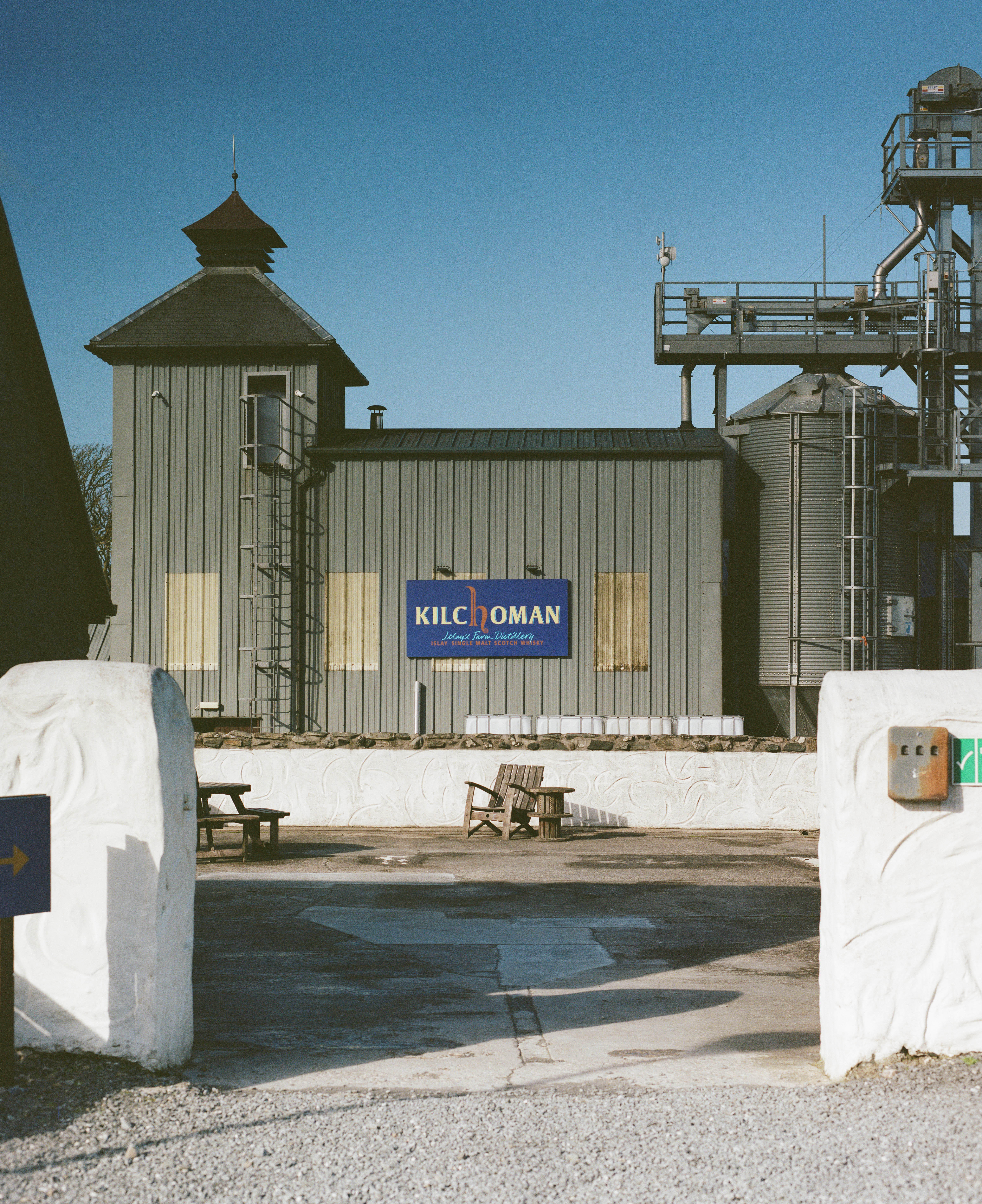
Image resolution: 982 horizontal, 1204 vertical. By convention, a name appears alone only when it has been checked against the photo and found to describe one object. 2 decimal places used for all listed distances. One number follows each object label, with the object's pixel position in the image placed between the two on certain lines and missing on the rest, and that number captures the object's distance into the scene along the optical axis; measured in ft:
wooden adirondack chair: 57.36
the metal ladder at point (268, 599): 75.72
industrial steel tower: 79.46
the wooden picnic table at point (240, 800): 49.37
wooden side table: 56.90
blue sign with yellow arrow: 17.85
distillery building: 75.20
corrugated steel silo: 76.95
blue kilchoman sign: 75.15
